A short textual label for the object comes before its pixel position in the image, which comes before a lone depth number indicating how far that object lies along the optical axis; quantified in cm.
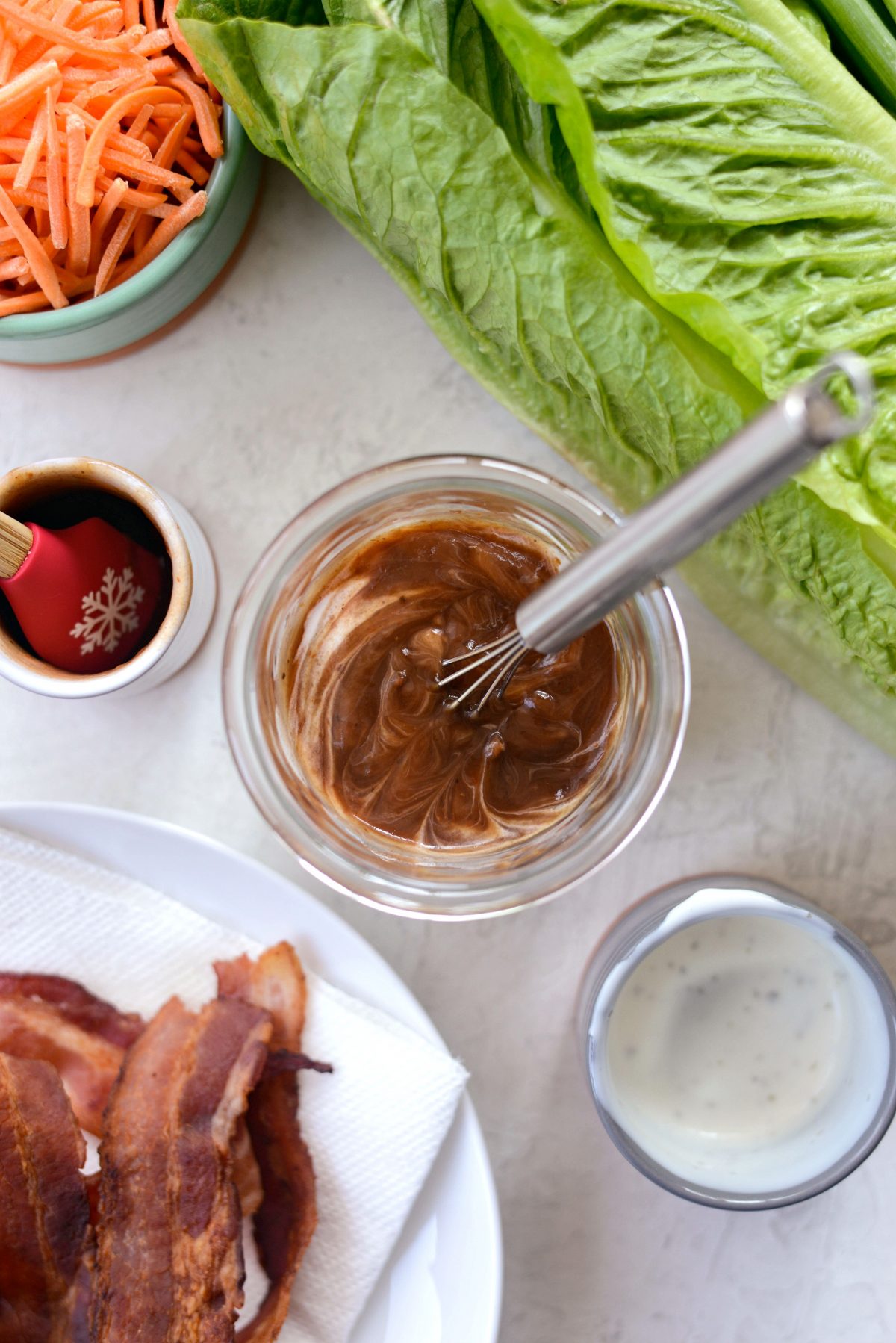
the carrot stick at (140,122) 56
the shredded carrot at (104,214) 56
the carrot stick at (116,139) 56
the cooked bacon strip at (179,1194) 57
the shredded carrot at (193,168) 57
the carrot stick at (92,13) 56
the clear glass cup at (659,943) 56
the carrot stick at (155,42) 56
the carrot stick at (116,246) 56
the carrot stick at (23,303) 56
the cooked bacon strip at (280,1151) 58
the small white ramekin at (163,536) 56
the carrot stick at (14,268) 56
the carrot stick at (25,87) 55
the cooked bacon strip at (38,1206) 58
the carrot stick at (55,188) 55
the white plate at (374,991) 57
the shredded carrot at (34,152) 55
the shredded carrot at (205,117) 56
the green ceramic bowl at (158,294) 56
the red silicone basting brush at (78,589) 56
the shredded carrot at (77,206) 55
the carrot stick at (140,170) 56
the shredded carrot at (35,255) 56
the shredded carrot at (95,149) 55
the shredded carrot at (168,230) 56
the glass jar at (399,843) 55
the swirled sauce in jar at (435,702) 56
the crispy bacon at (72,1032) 58
